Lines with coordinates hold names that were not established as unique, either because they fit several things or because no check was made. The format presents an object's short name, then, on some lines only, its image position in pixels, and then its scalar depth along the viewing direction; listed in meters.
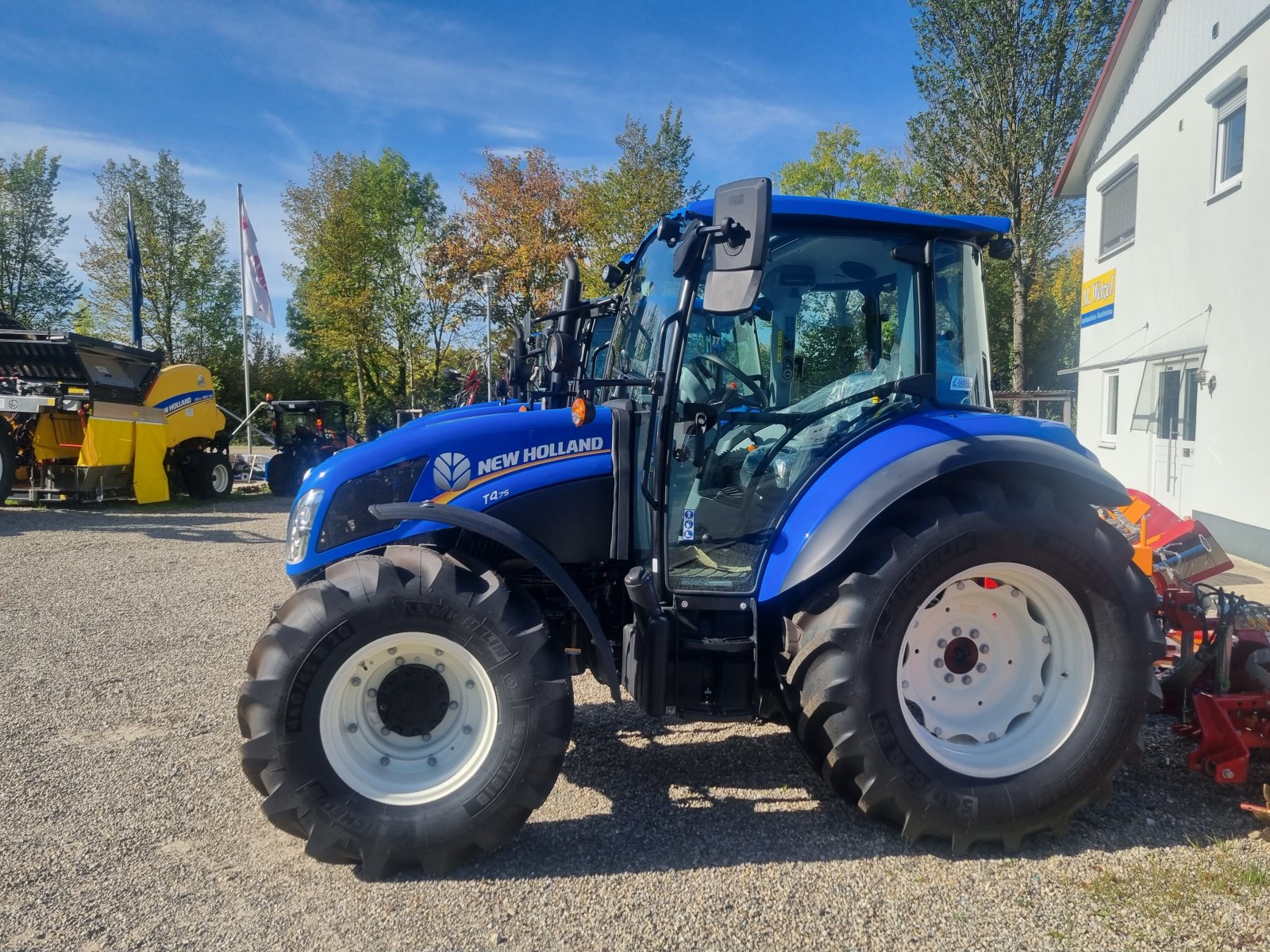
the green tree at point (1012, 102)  16.94
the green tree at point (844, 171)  31.92
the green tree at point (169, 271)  31.05
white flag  18.00
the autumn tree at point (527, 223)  26.30
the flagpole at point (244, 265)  17.57
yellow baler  11.23
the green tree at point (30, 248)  32.19
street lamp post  14.68
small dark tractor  15.10
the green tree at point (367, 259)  29.39
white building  8.32
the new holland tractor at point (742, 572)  2.72
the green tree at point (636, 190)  22.02
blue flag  17.31
